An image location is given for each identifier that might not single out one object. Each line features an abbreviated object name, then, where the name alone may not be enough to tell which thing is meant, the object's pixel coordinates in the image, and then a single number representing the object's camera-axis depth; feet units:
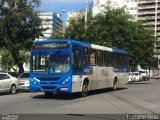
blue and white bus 70.90
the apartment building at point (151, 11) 529.04
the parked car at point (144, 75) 225.76
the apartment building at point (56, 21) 355.56
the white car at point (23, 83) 97.37
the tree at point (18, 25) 120.26
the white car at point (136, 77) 195.87
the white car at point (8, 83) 84.38
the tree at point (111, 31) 146.84
